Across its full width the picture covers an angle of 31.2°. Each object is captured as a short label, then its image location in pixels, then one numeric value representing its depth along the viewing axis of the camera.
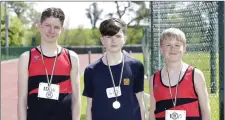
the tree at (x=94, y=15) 66.31
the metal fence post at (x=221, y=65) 4.29
